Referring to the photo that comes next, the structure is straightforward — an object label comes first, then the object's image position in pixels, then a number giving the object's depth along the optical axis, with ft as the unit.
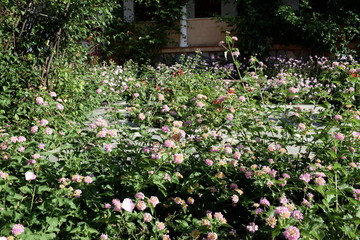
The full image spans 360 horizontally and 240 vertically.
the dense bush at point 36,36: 14.07
